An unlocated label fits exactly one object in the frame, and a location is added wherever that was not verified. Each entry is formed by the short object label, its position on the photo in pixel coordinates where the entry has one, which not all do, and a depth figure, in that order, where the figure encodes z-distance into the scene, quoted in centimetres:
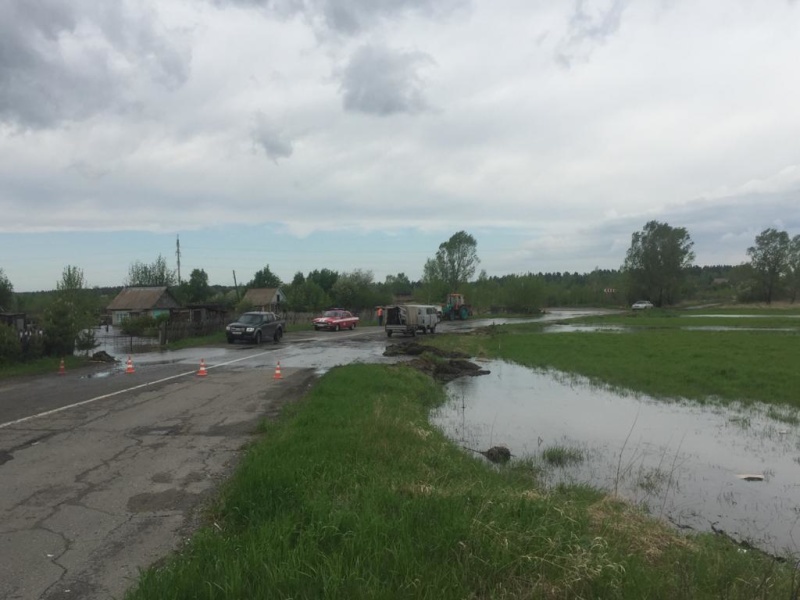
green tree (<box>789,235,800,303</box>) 9956
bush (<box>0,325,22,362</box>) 1738
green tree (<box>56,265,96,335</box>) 2061
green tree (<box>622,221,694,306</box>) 9538
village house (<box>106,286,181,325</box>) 7062
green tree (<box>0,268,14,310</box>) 6109
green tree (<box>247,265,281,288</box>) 10106
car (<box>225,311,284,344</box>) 3038
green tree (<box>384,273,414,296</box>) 13051
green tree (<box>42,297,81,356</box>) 1973
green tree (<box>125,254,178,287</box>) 9894
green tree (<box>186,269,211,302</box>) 8981
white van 3597
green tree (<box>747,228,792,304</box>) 9994
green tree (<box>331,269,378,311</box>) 8097
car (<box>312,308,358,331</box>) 4375
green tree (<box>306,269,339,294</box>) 9417
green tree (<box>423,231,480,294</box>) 10088
